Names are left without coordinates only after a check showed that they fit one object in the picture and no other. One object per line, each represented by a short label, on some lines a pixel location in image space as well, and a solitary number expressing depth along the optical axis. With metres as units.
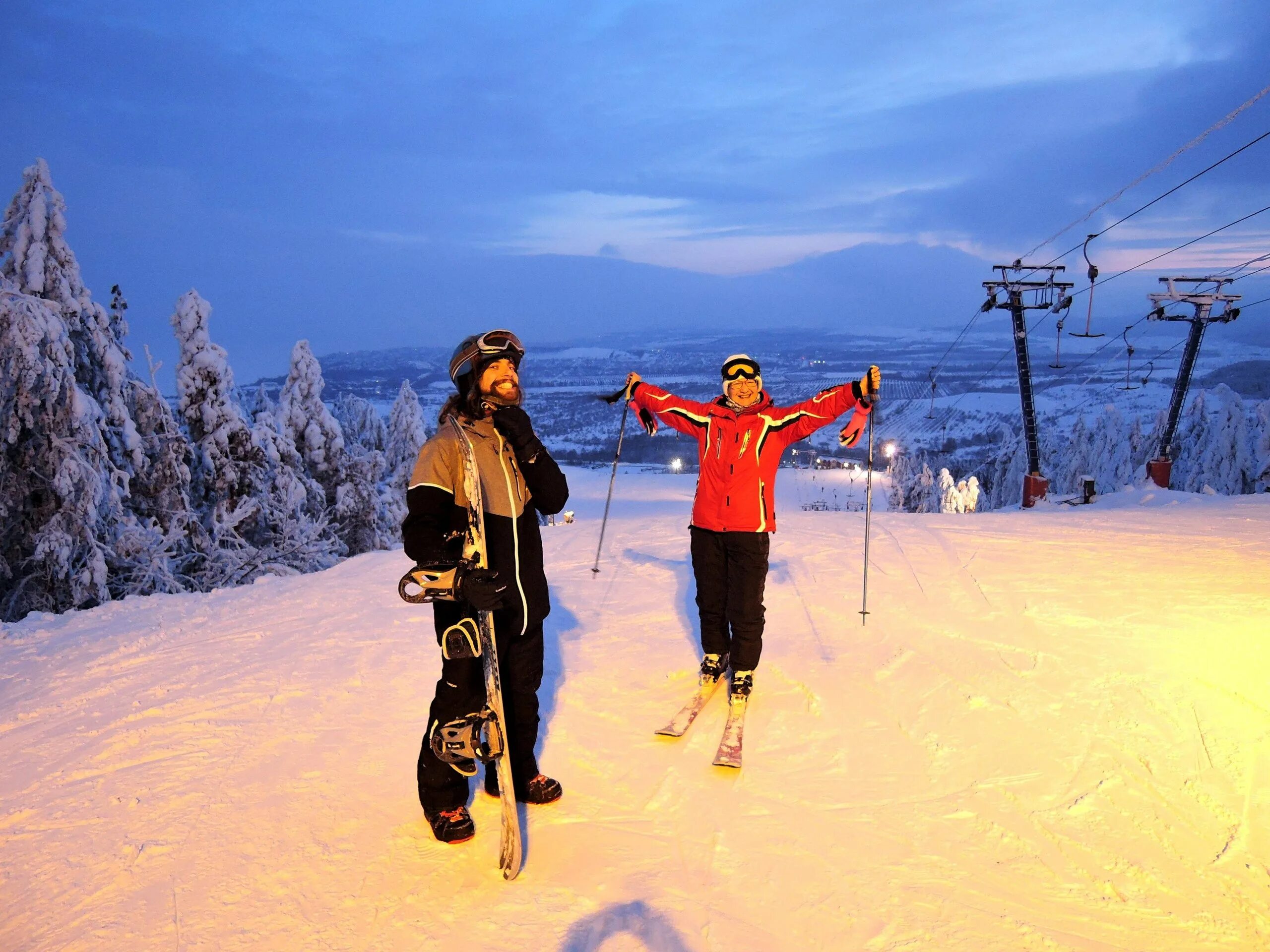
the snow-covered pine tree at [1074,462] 43.78
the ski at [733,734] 4.14
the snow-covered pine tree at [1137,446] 40.50
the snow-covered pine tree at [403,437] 28.92
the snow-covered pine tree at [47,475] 11.78
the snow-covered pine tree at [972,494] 38.38
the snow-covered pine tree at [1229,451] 35.59
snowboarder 3.22
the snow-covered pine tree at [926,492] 48.66
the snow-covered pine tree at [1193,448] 38.19
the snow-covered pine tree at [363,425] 35.62
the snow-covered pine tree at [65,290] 13.60
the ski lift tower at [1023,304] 21.72
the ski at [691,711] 4.52
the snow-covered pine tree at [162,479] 16.00
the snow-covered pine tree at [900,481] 51.81
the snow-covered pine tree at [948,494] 38.50
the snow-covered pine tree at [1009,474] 45.88
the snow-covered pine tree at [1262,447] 34.19
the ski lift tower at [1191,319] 22.00
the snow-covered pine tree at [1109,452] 40.97
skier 4.74
